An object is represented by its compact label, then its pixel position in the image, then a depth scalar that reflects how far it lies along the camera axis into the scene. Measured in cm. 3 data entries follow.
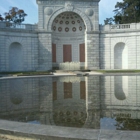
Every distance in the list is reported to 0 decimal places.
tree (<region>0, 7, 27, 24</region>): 5959
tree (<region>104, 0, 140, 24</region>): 4888
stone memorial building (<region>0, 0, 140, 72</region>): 3250
